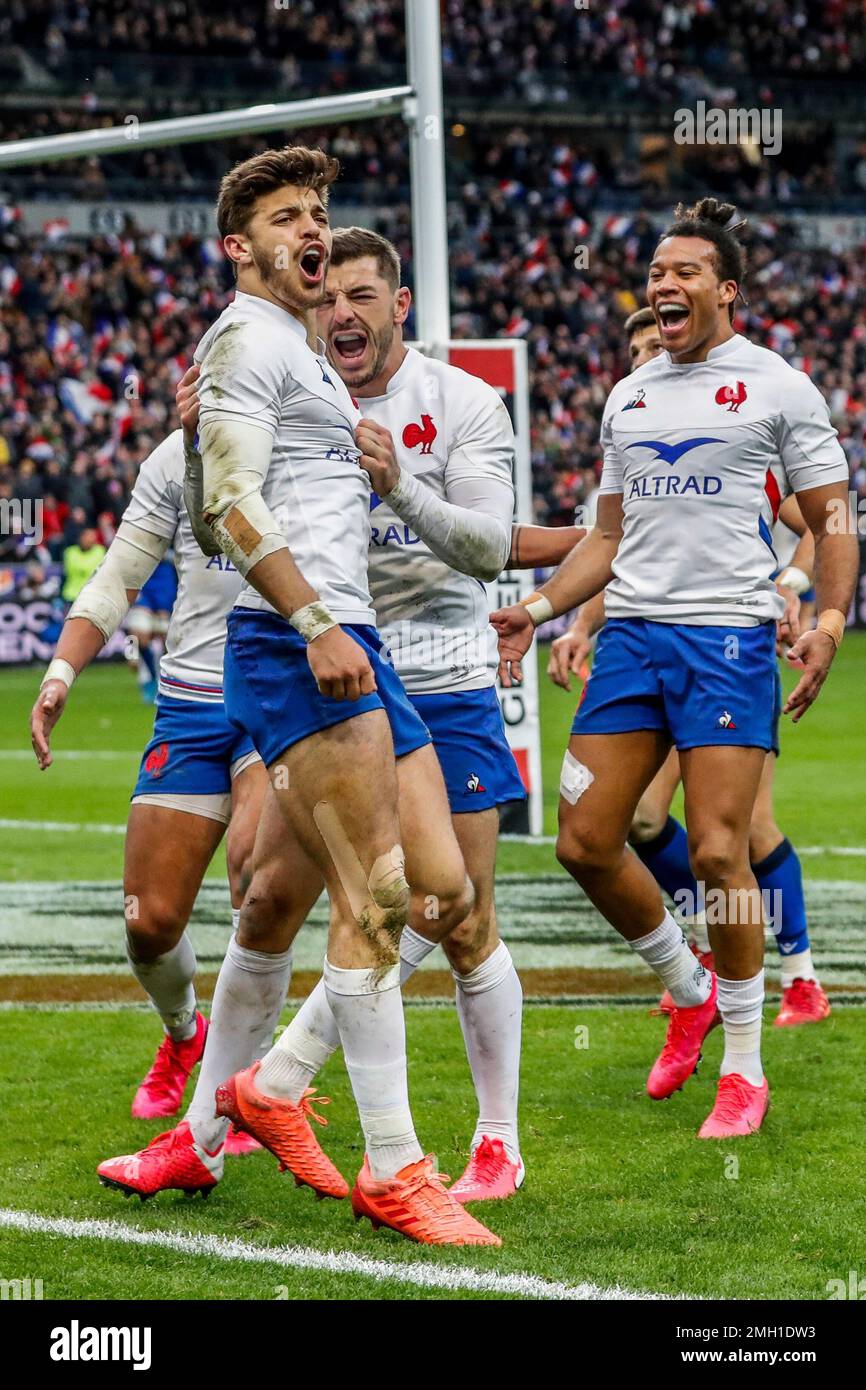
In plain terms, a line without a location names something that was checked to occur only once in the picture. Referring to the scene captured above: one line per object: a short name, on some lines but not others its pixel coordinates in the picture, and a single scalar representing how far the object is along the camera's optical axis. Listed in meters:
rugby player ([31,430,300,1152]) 4.93
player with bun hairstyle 4.91
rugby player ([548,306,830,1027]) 6.13
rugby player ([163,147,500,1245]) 3.71
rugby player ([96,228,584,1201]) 4.36
